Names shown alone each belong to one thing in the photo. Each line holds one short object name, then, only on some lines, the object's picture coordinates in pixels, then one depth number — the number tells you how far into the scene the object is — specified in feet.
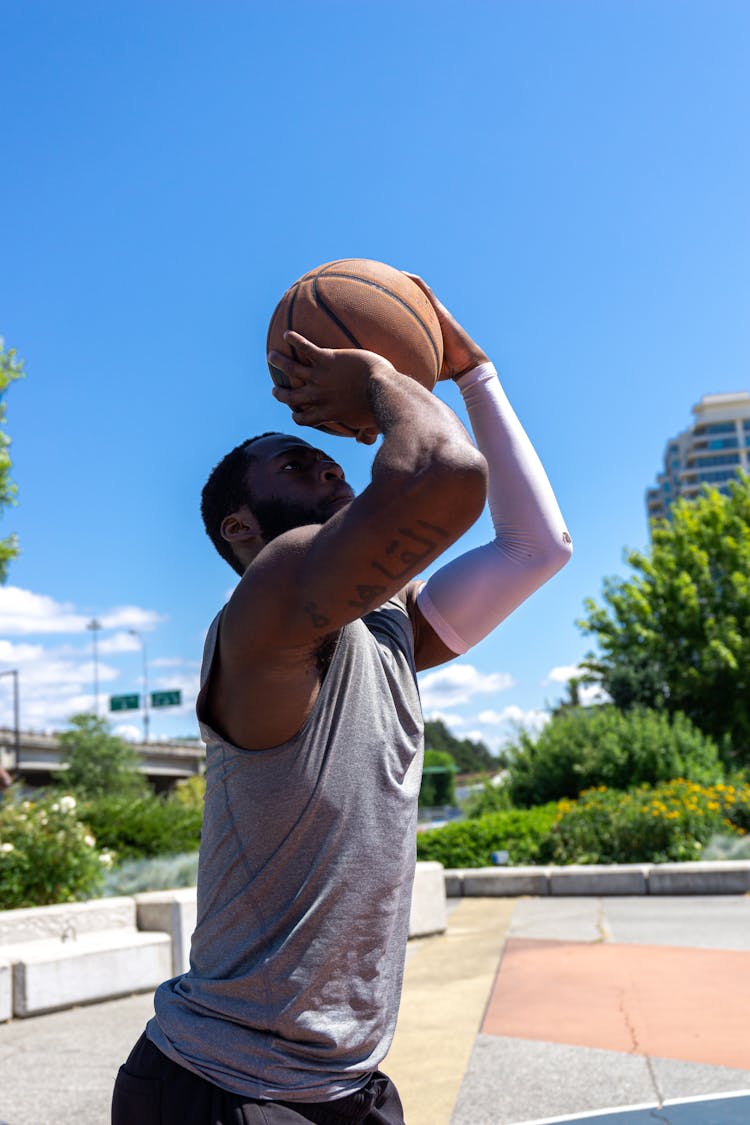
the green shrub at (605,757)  54.54
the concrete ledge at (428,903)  31.99
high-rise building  446.19
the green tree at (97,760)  168.86
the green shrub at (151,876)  31.86
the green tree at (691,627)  79.05
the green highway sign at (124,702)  213.25
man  5.23
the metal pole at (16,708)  168.87
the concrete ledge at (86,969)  22.85
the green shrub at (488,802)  58.34
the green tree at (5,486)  52.54
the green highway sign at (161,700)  210.79
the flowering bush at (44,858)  28.45
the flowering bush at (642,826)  43.06
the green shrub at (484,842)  45.98
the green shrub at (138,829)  36.09
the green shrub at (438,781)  261.85
